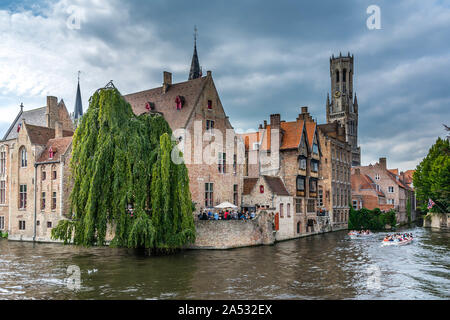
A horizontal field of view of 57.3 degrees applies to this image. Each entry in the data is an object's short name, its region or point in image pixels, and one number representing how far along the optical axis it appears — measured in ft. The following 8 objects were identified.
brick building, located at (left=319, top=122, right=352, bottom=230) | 164.35
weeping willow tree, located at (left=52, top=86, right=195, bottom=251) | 76.59
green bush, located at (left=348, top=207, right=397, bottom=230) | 171.32
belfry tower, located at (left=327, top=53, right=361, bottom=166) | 404.57
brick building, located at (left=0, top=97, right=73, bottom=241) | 115.75
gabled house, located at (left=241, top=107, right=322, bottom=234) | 135.54
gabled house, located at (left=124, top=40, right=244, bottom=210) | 111.34
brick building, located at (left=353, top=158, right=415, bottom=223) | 208.33
